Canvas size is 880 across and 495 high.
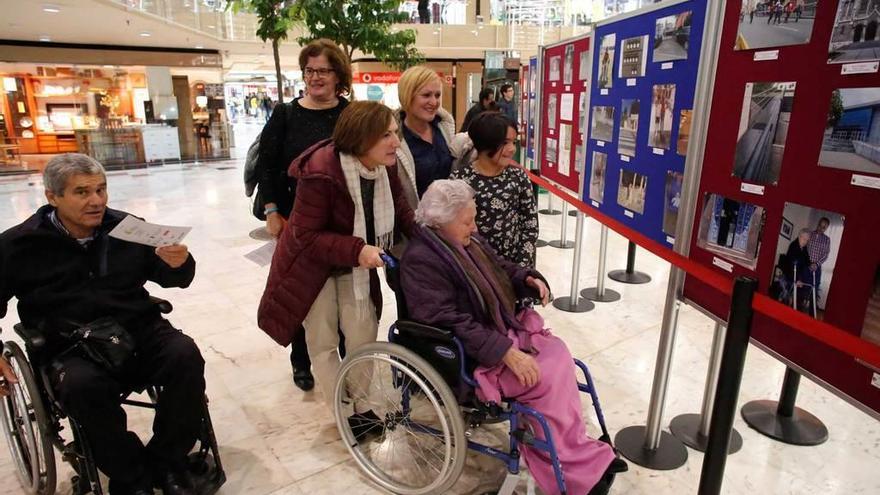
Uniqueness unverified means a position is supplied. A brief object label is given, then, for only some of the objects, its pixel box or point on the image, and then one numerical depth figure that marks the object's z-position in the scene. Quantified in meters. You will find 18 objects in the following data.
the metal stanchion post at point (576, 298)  3.53
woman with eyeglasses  2.32
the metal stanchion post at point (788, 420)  2.35
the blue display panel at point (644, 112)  1.92
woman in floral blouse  2.34
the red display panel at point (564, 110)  3.33
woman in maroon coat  1.94
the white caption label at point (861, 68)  1.17
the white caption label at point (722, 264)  1.68
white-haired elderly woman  1.73
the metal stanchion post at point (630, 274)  4.29
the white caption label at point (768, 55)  1.44
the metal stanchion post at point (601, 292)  3.84
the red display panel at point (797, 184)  1.25
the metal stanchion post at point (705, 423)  2.27
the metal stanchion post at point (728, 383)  1.41
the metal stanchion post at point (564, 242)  5.15
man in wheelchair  1.71
